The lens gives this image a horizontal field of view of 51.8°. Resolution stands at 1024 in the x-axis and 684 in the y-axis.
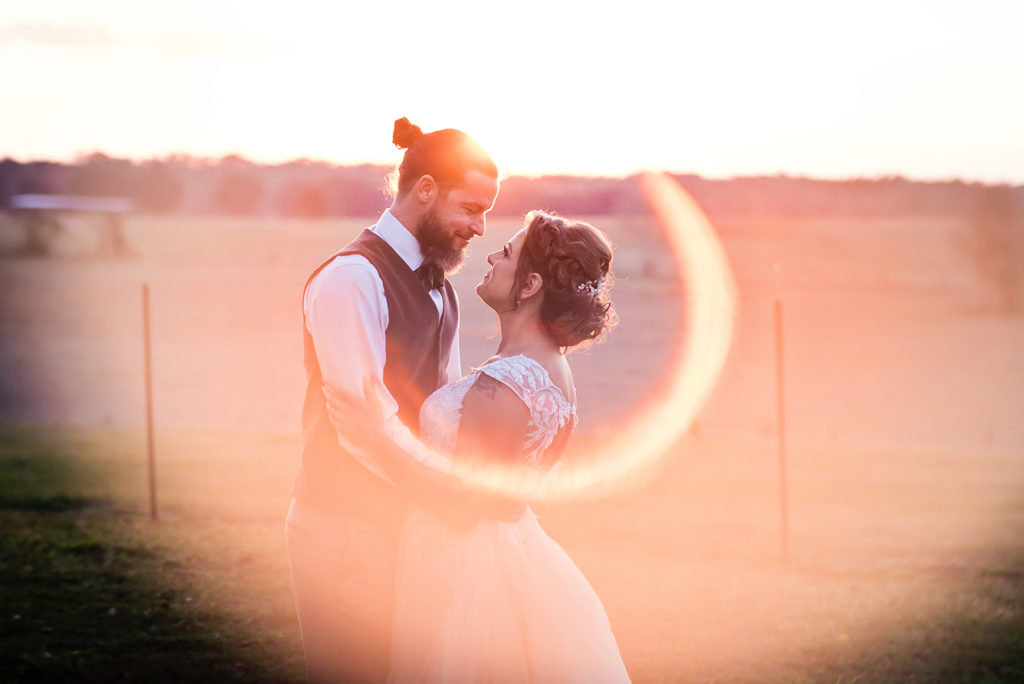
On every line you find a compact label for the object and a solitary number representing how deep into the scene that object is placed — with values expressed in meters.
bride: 3.51
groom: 3.51
